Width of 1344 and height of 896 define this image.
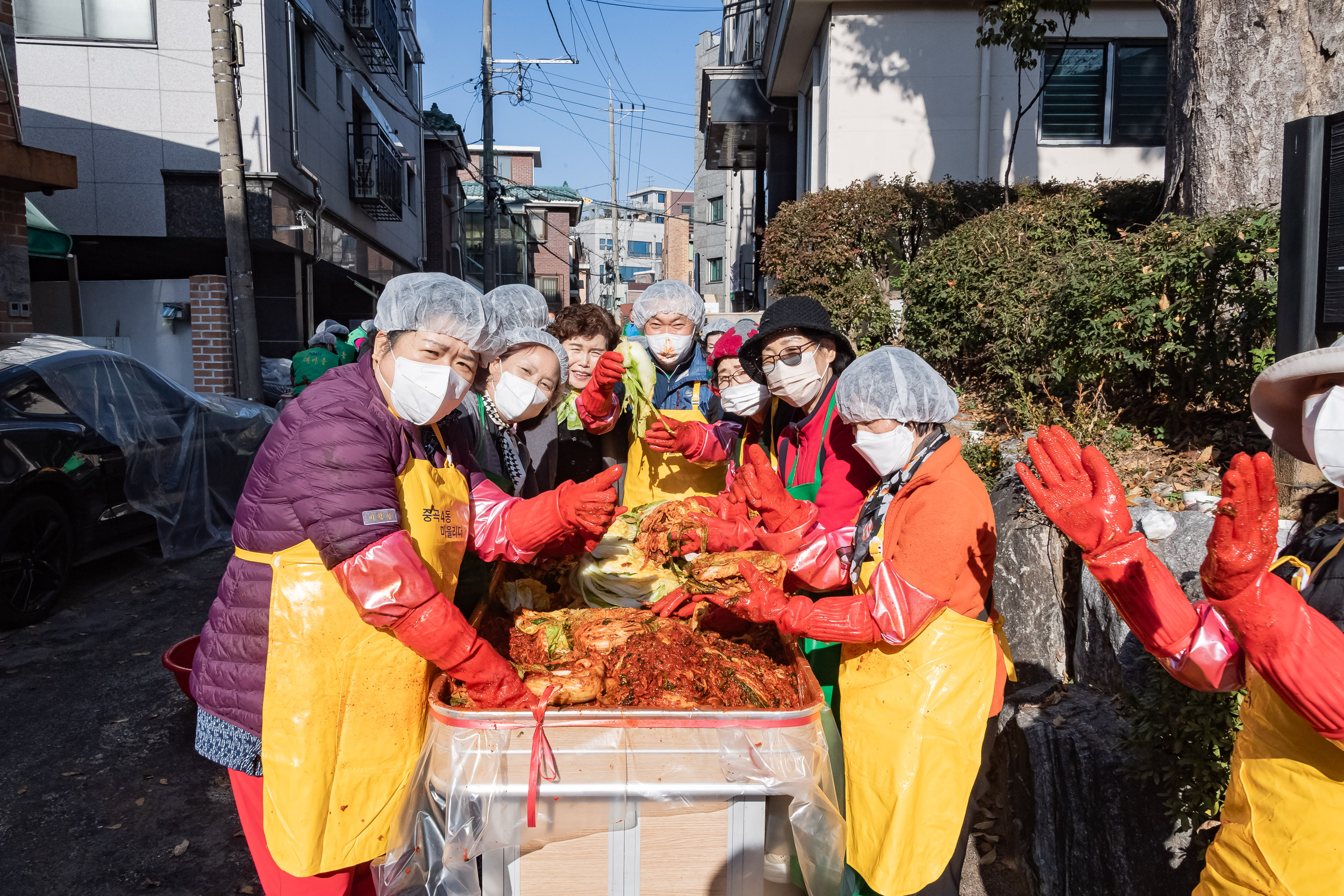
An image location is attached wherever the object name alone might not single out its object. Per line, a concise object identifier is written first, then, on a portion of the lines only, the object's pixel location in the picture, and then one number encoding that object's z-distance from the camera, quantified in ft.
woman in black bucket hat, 9.57
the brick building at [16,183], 29.30
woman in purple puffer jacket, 7.00
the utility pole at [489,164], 75.60
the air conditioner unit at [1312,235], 10.46
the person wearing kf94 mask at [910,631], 7.66
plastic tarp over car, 22.20
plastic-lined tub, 6.80
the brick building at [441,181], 102.58
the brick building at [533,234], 141.49
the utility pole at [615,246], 166.30
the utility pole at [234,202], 31.68
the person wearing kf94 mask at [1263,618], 4.97
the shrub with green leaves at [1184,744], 8.57
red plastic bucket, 12.89
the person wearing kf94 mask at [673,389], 14.03
